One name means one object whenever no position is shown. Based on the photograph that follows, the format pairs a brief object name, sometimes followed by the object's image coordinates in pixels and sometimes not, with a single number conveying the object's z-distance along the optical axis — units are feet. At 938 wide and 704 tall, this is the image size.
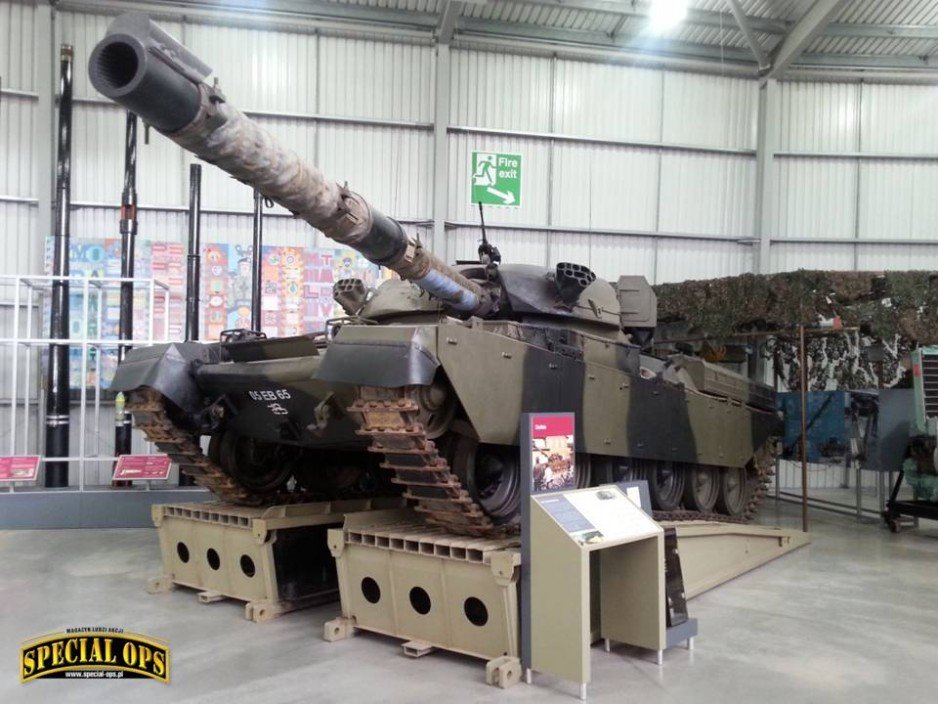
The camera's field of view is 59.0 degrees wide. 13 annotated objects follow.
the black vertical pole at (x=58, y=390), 40.70
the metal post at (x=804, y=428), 34.76
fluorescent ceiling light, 49.26
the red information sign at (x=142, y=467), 36.60
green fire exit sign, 48.34
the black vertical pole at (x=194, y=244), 41.64
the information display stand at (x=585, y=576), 16.37
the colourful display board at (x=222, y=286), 44.70
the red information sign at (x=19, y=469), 35.88
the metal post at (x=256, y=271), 41.11
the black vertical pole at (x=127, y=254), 40.83
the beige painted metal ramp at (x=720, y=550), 24.93
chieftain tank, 14.52
